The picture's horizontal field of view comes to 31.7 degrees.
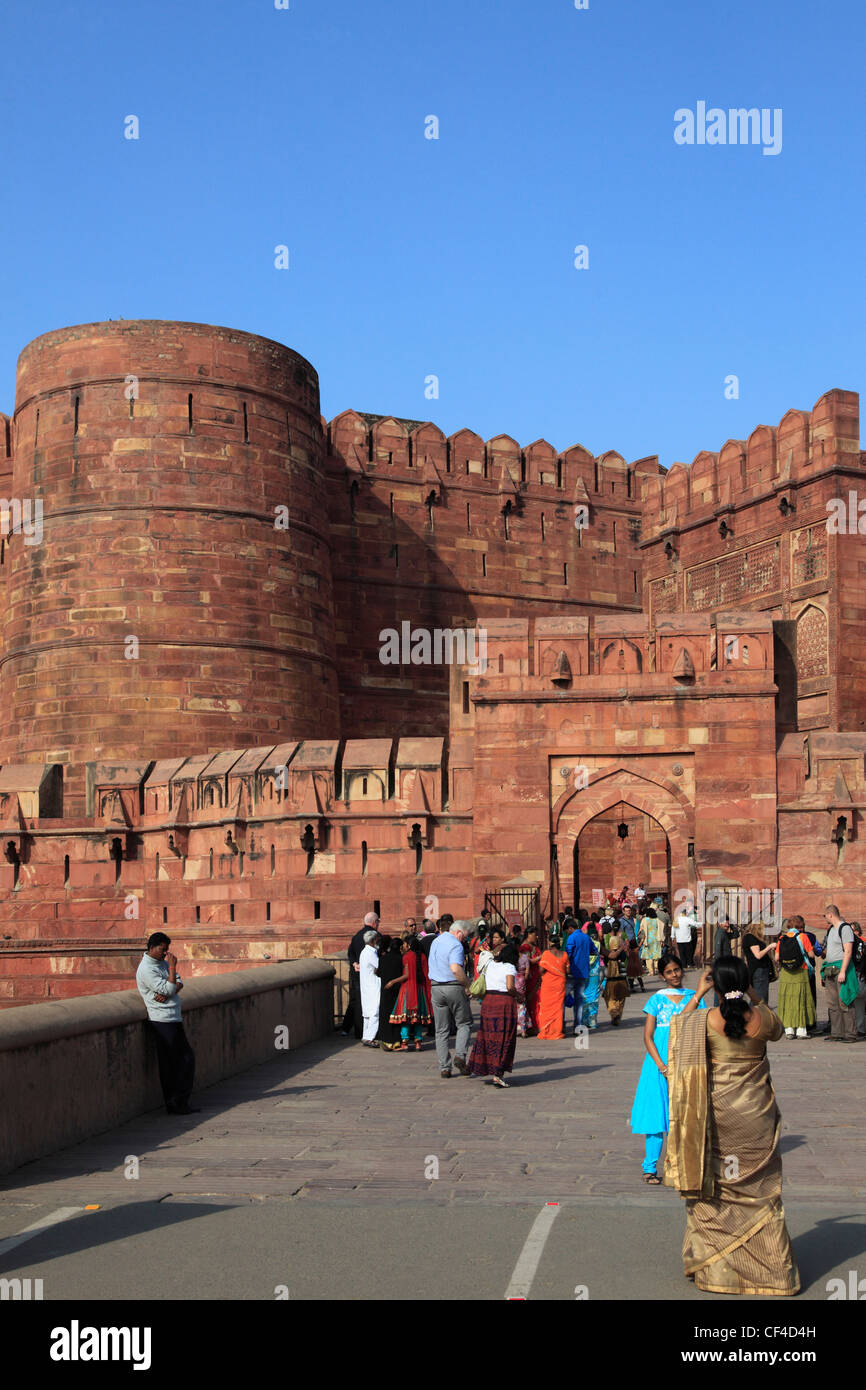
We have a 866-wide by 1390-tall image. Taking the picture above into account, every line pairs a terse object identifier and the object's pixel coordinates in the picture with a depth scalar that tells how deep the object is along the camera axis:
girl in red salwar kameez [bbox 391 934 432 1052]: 12.01
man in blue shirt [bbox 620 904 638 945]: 19.05
